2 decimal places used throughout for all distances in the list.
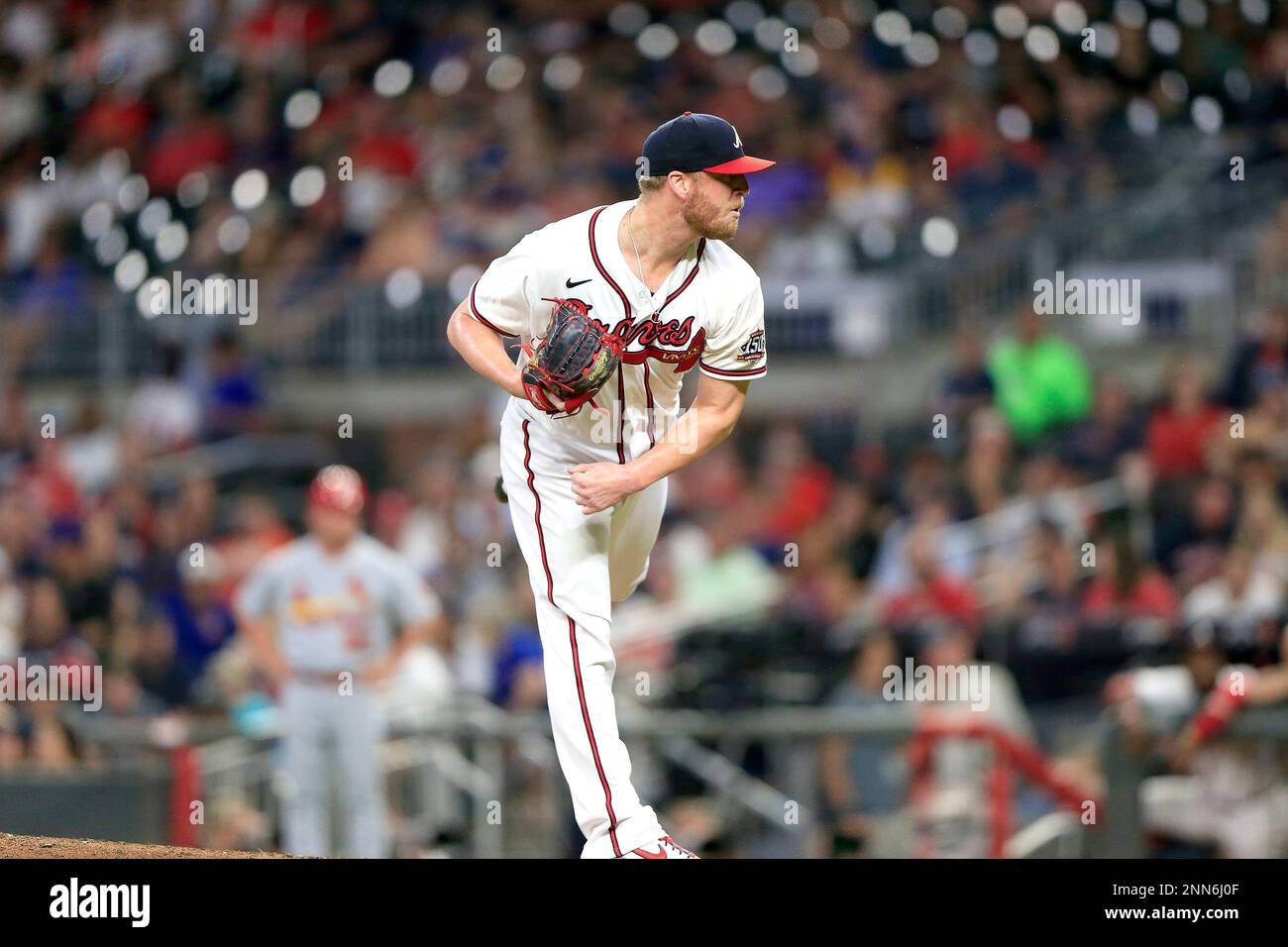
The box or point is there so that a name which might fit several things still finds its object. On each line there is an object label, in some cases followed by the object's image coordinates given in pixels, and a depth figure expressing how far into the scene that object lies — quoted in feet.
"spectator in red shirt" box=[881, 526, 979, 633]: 55.06
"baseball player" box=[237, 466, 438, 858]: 50.49
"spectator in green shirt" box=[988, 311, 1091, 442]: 59.82
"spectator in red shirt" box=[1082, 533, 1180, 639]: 53.26
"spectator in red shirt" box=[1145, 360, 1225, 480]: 57.62
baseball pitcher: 29.96
